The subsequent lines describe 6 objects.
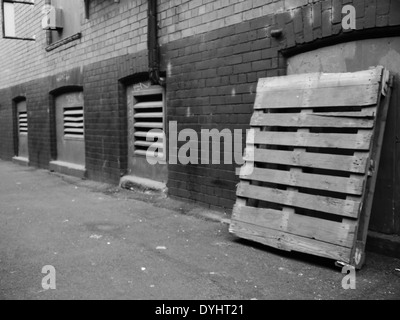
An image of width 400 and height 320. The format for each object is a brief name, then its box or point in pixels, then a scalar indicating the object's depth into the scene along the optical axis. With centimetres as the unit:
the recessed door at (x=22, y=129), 1307
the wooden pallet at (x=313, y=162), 373
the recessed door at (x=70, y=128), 982
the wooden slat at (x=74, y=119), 981
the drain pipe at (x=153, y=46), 673
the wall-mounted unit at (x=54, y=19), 1015
